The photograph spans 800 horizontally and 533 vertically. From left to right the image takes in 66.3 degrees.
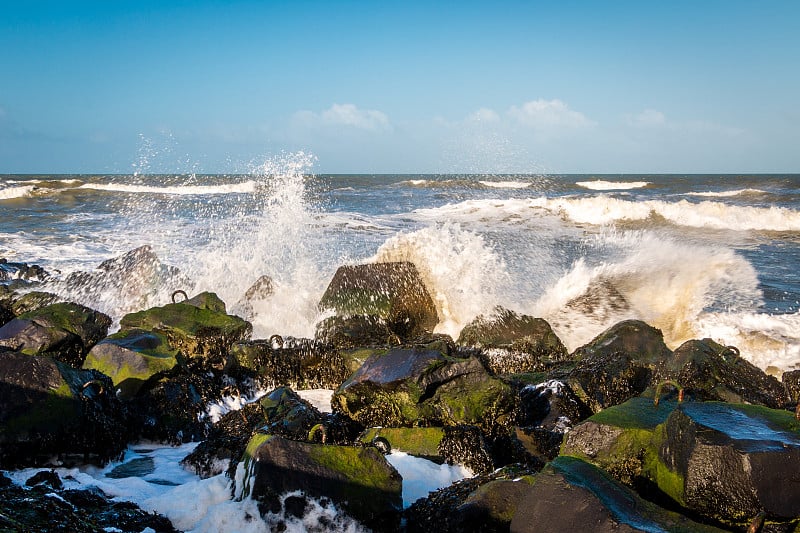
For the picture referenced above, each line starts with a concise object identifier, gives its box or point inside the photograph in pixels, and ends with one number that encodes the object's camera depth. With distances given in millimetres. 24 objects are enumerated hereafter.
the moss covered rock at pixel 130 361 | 4707
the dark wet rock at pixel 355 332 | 6617
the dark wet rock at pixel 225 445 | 3758
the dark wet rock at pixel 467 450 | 3594
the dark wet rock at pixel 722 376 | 4570
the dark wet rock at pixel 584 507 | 2086
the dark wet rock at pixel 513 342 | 6430
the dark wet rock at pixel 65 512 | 2316
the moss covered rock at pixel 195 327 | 6102
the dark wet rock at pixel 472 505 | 2605
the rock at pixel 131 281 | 8945
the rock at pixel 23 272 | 10359
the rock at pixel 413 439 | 3672
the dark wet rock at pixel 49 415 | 3520
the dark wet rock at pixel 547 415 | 3773
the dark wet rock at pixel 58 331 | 5309
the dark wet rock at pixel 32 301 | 7818
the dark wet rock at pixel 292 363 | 5809
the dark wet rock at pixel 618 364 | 4760
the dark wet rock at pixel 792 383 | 5032
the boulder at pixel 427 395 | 4238
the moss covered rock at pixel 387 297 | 7426
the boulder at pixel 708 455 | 2301
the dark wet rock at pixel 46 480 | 2940
